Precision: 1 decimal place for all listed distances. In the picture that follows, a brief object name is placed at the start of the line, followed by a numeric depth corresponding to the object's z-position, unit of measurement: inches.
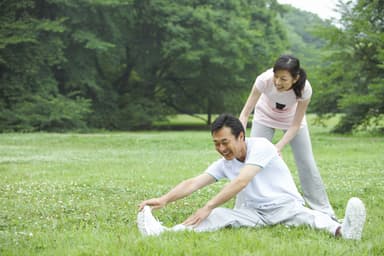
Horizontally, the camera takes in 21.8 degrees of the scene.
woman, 447.4
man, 373.1
